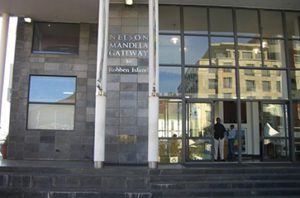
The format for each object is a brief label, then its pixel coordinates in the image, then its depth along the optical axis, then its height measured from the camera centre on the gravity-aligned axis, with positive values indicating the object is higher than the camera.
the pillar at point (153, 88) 9.93 +1.59
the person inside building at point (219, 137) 12.66 +0.10
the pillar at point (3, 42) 12.40 +3.68
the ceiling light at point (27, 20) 12.68 +4.61
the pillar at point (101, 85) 9.88 +1.64
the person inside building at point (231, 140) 13.39 -0.02
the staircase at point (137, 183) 8.70 -1.23
